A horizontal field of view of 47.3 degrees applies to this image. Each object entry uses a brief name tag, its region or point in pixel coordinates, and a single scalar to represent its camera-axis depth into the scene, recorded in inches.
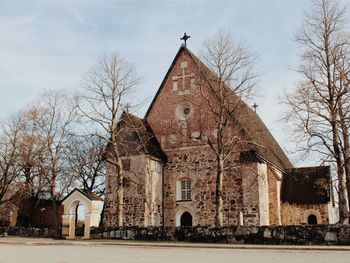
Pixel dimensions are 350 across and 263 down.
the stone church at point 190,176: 1053.8
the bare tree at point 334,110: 836.0
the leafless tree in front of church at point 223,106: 924.0
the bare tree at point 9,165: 1333.7
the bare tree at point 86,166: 1491.1
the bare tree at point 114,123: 1006.4
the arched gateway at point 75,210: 1025.5
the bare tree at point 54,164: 1285.7
